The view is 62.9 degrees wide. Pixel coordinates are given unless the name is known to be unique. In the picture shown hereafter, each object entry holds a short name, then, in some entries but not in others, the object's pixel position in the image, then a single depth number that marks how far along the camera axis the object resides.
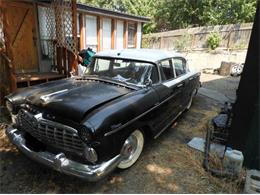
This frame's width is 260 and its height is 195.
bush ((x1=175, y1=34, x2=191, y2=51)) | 16.41
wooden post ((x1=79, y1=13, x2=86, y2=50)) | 8.41
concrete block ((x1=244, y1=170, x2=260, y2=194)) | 2.83
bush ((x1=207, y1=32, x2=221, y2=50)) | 15.17
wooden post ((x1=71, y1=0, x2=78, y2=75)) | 5.97
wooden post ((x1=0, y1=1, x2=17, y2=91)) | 4.54
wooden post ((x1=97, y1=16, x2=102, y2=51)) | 9.27
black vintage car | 2.52
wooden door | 6.55
